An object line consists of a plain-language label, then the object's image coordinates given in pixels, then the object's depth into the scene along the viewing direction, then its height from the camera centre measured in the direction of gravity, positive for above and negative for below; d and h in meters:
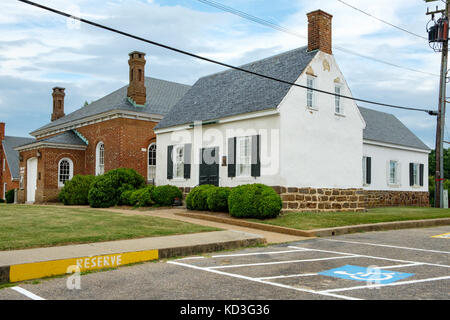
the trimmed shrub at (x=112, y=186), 22.38 -0.21
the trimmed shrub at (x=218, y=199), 17.72 -0.66
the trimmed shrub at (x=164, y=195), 20.98 -0.61
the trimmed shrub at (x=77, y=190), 24.83 -0.47
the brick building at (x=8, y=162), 49.31 +2.31
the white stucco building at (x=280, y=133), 18.06 +2.27
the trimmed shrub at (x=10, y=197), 37.53 -1.34
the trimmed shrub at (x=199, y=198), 18.66 -0.67
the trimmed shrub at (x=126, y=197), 21.95 -0.77
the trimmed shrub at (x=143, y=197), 20.84 -0.72
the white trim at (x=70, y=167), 29.38 +1.01
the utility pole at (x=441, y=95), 24.12 +5.03
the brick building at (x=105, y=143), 27.89 +2.58
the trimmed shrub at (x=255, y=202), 15.86 -0.71
